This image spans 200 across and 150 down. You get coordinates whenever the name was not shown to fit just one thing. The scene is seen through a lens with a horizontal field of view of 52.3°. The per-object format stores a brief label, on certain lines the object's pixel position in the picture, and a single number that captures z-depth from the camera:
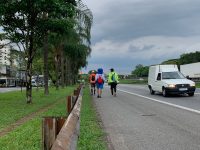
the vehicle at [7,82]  46.96
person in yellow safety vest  12.88
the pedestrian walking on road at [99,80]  12.38
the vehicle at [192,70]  25.97
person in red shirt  13.47
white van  11.60
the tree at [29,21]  8.71
